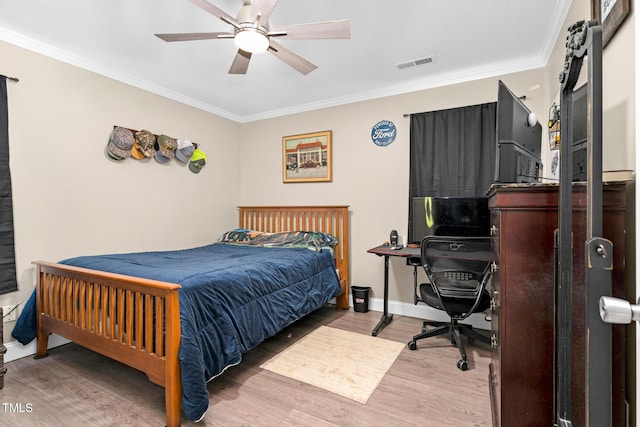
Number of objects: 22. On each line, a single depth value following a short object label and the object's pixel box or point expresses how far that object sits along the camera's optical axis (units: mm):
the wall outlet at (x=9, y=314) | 2445
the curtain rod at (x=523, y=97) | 2930
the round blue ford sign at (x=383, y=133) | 3568
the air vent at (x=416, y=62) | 2875
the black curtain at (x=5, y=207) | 2391
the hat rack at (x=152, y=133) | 3211
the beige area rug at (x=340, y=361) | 2107
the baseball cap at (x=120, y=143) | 3053
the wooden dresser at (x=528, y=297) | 1084
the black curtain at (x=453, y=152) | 3055
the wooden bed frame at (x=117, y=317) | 1688
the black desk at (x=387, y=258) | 2857
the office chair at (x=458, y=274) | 2297
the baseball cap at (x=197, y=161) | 3906
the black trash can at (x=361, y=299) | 3555
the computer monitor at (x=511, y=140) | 1382
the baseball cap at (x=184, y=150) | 3695
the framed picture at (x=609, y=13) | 1112
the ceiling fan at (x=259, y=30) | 1742
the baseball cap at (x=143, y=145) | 3287
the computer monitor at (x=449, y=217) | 2873
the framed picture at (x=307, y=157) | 3980
